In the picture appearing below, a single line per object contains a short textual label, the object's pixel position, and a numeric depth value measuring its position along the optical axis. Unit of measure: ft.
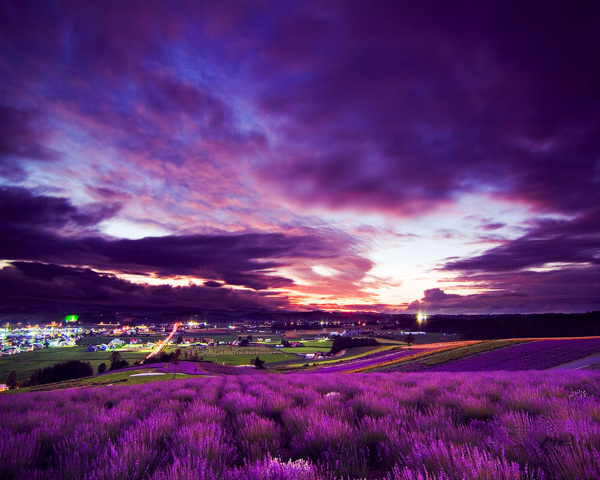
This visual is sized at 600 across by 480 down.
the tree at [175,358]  125.32
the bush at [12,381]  197.88
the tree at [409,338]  219.41
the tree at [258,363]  208.82
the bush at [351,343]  351.32
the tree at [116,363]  224.04
